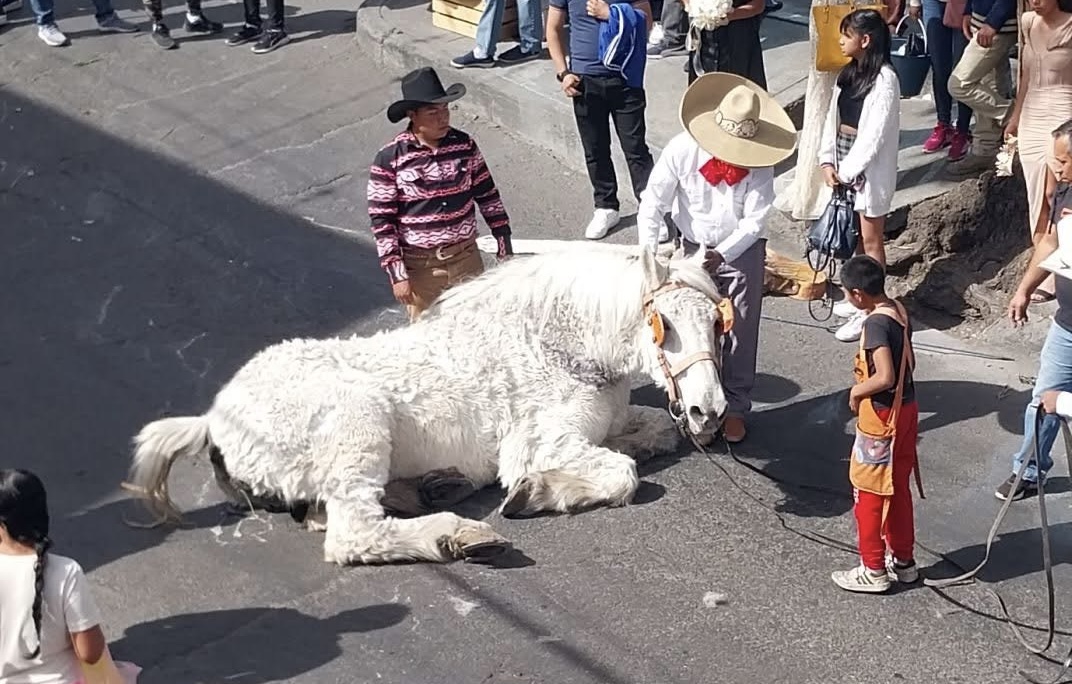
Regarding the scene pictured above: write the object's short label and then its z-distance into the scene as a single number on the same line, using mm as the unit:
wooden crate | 12008
